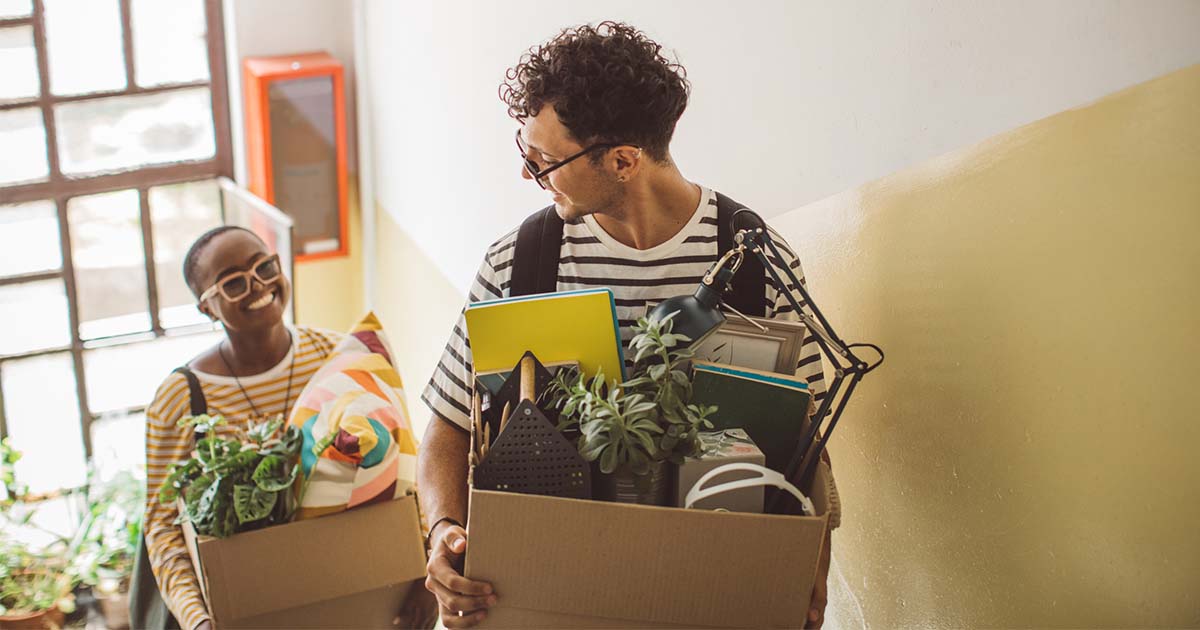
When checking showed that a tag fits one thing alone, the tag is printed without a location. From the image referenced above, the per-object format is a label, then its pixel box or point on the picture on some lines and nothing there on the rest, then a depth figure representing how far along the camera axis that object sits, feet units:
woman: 7.50
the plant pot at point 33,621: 13.15
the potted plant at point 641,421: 3.92
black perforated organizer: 3.93
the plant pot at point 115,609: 13.99
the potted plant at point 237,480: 6.31
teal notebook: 4.40
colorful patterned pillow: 6.61
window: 14.46
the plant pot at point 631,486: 4.03
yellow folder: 4.45
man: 4.69
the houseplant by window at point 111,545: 14.05
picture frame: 4.67
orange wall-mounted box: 14.65
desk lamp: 4.32
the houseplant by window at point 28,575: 13.38
